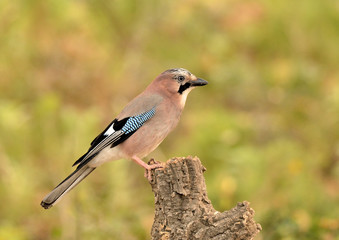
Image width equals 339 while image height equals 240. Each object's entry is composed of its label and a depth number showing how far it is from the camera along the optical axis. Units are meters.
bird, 10.89
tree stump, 9.02
